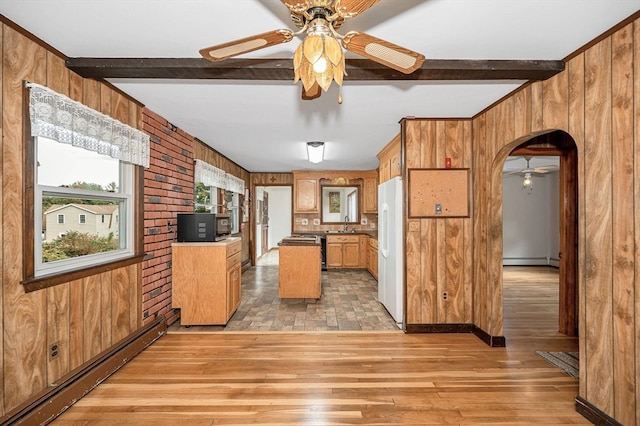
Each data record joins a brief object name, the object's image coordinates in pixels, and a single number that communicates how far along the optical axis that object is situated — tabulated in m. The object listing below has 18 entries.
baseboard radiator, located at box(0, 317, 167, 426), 1.81
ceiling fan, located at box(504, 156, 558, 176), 6.05
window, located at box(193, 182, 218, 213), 4.58
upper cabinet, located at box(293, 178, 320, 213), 7.34
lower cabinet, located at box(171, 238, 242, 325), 3.46
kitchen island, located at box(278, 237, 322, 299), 4.52
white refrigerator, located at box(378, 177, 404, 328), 3.52
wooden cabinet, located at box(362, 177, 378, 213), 7.36
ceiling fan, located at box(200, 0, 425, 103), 1.15
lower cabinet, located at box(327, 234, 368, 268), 7.20
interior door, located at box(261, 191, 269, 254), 9.84
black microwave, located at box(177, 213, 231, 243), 3.54
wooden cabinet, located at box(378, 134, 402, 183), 3.93
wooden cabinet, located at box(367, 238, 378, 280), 6.14
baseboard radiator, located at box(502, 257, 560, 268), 7.72
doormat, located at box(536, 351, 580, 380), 2.57
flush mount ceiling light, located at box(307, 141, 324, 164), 4.49
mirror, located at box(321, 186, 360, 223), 7.60
